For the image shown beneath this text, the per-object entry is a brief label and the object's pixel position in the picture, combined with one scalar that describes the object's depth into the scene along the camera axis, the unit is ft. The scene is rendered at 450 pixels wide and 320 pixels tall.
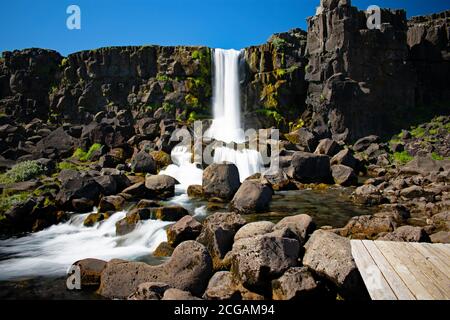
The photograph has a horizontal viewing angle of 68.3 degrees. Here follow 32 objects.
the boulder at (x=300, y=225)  31.65
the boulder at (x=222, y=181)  61.41
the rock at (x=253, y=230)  31.31
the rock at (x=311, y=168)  76.95
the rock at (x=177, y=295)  20.43
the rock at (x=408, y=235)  29.65
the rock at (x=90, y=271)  28.14
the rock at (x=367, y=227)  35.37
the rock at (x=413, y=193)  59.62
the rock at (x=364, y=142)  115.03
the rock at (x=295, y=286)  22.81
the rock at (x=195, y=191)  66.18
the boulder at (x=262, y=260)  24.23
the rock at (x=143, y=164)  84.64
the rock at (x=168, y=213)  46.37
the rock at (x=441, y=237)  32.68
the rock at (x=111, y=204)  54.60
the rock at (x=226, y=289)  22.41
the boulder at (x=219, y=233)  30.30
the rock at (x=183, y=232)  35.99
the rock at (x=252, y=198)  52.07
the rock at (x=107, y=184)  63.21
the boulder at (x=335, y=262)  22.58
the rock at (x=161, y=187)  67.31
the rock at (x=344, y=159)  86.12
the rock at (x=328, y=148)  95.76
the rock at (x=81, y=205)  55.88
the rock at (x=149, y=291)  21.24
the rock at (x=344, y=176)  74.79
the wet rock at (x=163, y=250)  35.83
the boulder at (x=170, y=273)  25.16
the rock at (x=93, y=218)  49.85
